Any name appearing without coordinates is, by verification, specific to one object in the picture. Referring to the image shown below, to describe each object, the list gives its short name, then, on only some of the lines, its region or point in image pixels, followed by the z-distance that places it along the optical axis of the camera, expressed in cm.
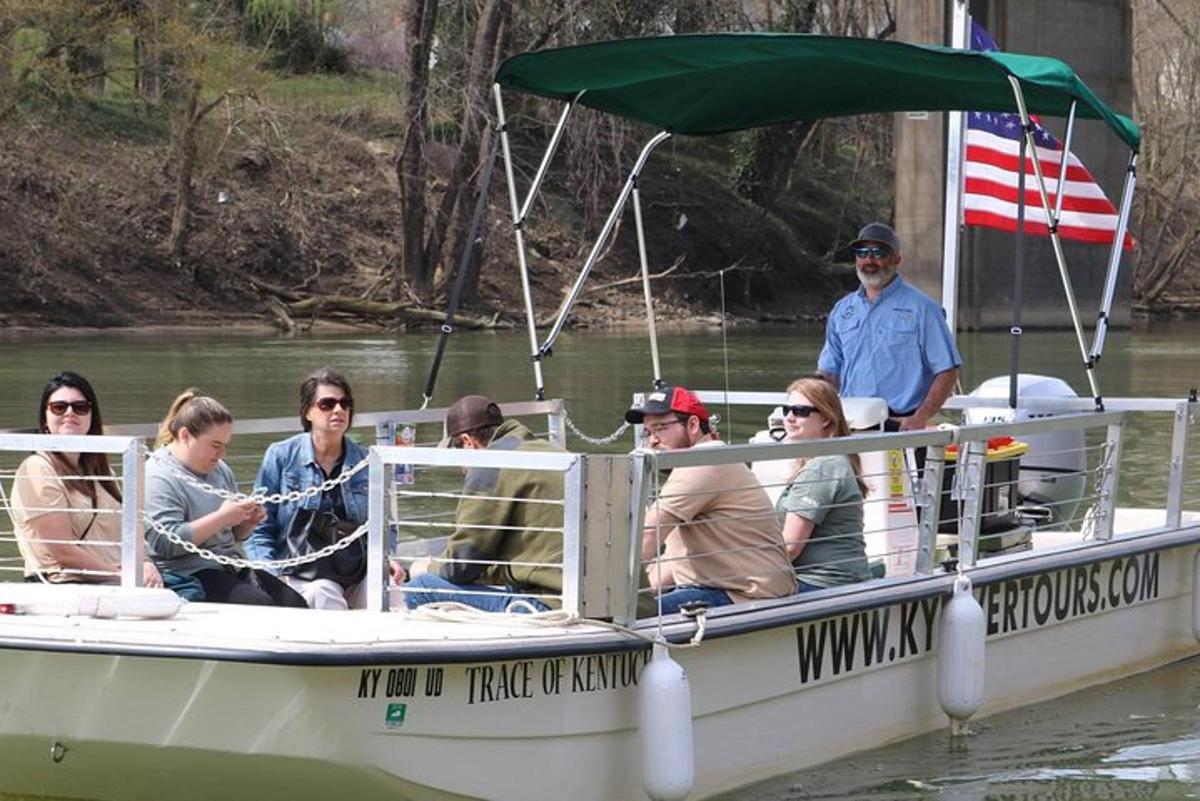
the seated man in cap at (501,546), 1325
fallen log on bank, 7431
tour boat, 1187
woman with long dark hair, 1346
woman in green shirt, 1498
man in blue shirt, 1845
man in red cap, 1399
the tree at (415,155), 7687
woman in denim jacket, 1496
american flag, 2086
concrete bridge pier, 7562
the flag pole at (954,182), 2139
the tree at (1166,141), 9700
